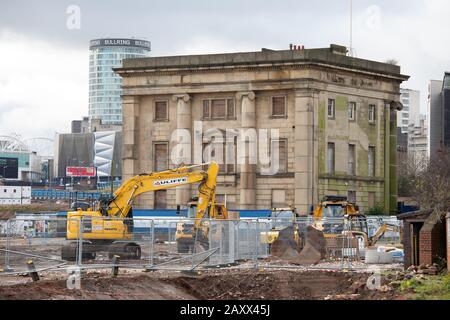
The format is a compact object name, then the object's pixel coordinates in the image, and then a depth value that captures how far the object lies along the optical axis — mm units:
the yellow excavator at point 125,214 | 44500
